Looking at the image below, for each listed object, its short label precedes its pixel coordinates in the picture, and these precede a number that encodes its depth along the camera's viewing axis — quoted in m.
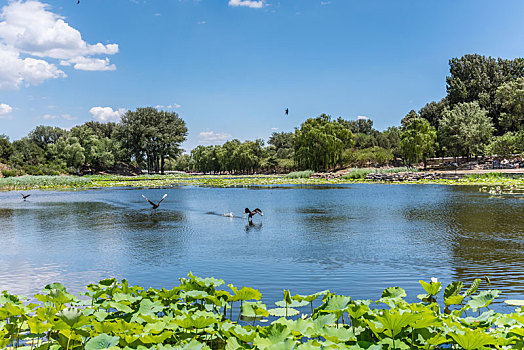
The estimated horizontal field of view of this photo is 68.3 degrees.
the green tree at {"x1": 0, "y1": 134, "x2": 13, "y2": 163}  68.54
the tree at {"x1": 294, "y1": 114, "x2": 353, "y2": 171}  68.50
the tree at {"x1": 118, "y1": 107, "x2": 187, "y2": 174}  87.94
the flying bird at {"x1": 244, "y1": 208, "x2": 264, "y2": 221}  16.61
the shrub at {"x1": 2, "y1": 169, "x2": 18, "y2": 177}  56.89
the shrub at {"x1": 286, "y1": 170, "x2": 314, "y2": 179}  62.88
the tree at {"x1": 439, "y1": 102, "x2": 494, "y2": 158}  56.22
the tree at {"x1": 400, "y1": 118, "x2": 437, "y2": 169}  57.00
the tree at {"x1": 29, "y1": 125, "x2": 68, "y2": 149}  95.19
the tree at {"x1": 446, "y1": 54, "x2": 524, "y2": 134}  67.06
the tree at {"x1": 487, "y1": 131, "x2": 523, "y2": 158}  42.05
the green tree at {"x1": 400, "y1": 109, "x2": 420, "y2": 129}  79.40
